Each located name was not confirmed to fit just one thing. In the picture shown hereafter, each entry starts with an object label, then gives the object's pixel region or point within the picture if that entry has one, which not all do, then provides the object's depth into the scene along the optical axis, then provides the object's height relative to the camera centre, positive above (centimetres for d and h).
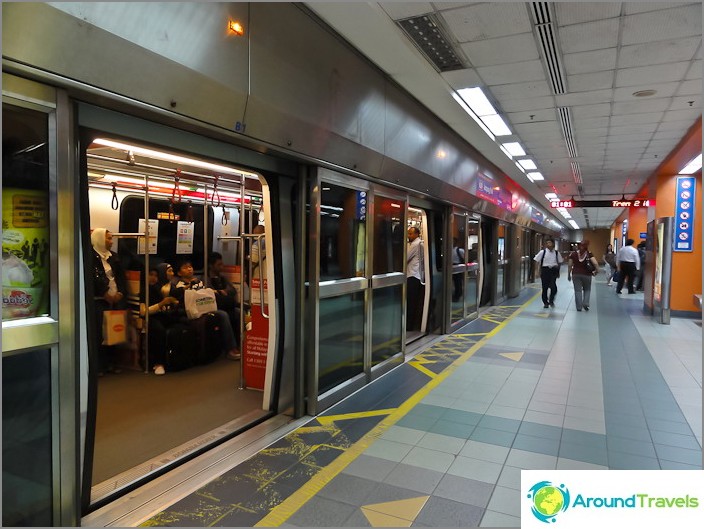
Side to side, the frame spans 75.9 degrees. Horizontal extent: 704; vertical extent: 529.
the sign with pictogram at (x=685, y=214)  927 +79
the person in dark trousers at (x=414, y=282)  699 -54
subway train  194 +25
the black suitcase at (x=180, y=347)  486 -112
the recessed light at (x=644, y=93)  512 +182
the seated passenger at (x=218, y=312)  520 -82
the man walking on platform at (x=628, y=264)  1193 -34
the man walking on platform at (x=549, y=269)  1014 -43
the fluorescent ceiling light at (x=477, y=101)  525 +183
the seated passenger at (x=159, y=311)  489 -75
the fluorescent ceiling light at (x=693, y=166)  798 +166
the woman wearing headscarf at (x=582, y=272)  960 -45
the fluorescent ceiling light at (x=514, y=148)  782 +182
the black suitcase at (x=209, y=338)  511 -109
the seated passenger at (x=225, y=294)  598 -67
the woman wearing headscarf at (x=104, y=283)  462 -42
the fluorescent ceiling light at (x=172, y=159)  414 +84
